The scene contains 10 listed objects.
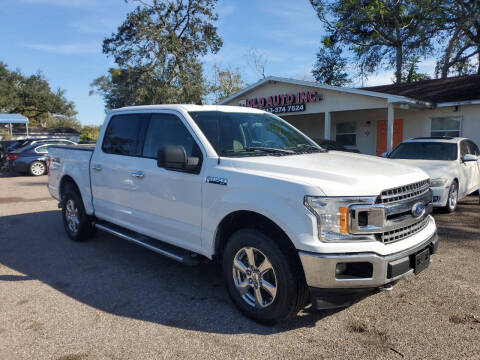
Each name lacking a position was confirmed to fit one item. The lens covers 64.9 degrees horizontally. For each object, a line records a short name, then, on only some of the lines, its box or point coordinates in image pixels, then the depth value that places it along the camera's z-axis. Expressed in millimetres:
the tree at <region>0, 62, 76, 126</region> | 45062
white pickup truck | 2865
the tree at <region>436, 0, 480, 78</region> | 24453
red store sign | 16031
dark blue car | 17453
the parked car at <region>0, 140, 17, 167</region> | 21047
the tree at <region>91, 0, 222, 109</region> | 29578
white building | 13703
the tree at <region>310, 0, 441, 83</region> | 26172
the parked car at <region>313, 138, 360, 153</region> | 12758
